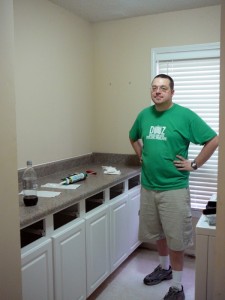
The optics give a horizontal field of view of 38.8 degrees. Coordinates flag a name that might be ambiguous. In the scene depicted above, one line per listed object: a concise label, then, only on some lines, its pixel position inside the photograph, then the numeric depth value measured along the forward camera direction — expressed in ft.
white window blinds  9.71
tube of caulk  7.93
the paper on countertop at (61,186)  7.55
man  7.54
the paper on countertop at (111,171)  9.24
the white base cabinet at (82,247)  5.74
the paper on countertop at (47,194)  6.88
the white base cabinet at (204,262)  5.43
